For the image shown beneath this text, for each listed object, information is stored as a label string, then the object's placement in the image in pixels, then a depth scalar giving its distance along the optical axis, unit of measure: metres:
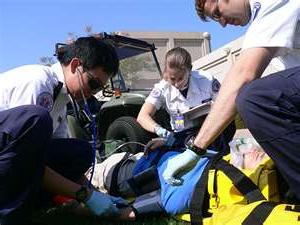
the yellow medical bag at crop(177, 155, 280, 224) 1.61
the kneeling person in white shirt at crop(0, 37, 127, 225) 1.64
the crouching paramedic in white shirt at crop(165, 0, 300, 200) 1.44
